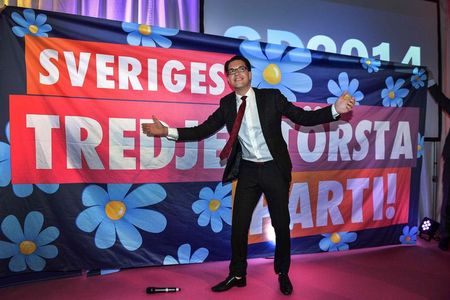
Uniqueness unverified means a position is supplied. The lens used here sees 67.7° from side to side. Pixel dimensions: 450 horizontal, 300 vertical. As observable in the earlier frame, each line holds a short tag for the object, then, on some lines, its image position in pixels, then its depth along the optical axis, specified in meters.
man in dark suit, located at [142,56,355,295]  2.15
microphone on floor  2.12
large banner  2.24
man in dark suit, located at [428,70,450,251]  3.09
